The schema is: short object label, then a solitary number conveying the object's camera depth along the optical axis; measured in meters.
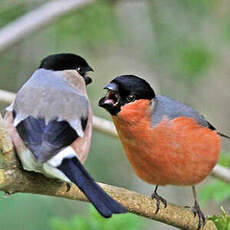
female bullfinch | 4.42
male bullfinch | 5.77
